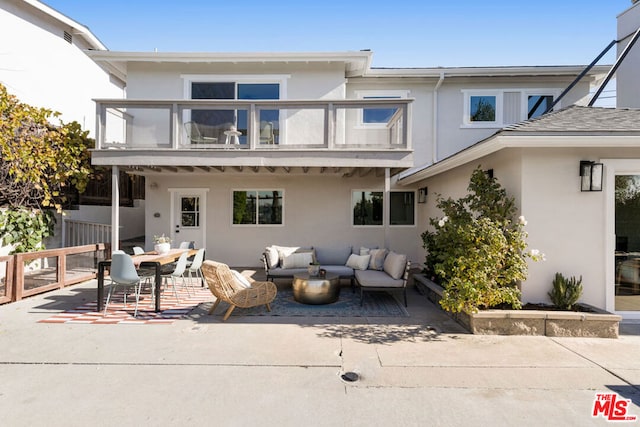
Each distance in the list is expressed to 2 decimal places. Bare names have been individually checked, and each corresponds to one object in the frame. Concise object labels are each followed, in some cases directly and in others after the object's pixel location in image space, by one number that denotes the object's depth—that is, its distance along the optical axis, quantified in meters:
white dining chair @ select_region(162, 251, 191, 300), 5.80
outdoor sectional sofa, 5.79
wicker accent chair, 4.90
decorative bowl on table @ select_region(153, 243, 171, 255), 6.80
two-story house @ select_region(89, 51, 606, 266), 8.95
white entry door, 9.39
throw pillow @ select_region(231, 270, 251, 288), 5.17
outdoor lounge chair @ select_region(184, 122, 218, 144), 7.05
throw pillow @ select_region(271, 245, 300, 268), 7.49
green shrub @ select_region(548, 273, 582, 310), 4.60
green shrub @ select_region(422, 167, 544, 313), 4.30
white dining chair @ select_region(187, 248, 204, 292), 6.72
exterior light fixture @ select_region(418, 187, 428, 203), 9.15
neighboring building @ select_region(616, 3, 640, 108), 8.77
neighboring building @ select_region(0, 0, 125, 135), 10.05
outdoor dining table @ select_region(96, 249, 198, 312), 5.18
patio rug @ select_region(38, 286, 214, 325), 4.86
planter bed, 4.28
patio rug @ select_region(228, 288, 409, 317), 5.26
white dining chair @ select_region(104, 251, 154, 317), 5.12
